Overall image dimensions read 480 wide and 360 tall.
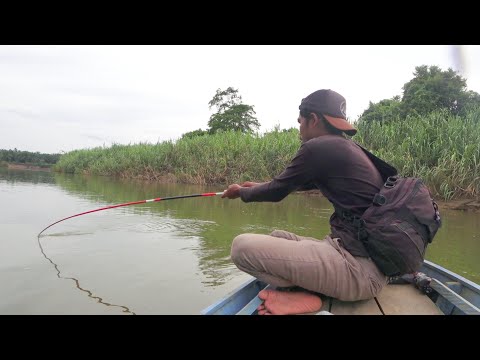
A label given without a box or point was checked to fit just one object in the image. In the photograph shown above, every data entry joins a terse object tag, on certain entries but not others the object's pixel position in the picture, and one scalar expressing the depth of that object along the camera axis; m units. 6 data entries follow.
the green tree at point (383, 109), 20.26
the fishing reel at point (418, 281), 2.11
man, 1.80
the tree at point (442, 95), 18.34
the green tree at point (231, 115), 35.66
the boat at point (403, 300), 1.83
